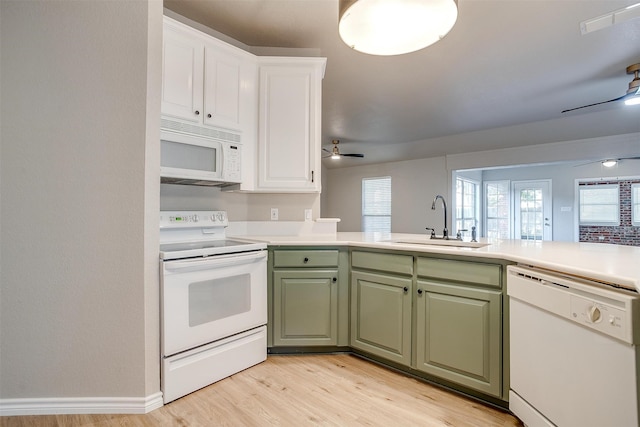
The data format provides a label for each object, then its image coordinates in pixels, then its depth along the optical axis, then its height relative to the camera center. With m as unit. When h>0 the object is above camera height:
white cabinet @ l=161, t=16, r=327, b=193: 2.18 +0.84
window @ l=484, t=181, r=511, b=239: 7.55 +0.22
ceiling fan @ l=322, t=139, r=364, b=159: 5.63 +1.24
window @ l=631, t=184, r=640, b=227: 6.11 +0.26
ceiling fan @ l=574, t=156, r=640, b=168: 4.66 +0.87
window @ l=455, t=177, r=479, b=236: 6.70 +0.30
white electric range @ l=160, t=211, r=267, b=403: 1.74 -0.56
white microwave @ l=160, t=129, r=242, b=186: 2.04 +0.38
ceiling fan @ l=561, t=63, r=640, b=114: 2.90 +1.25
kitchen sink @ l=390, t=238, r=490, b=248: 2.18 -0.19
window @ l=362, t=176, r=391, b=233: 7.29 +0.29
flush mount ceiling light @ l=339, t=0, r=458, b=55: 1.33 +0.88
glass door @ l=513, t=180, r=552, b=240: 6.99 +0.17
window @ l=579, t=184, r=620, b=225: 6.30 +0.28
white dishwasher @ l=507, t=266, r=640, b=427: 1.04 -0.53
